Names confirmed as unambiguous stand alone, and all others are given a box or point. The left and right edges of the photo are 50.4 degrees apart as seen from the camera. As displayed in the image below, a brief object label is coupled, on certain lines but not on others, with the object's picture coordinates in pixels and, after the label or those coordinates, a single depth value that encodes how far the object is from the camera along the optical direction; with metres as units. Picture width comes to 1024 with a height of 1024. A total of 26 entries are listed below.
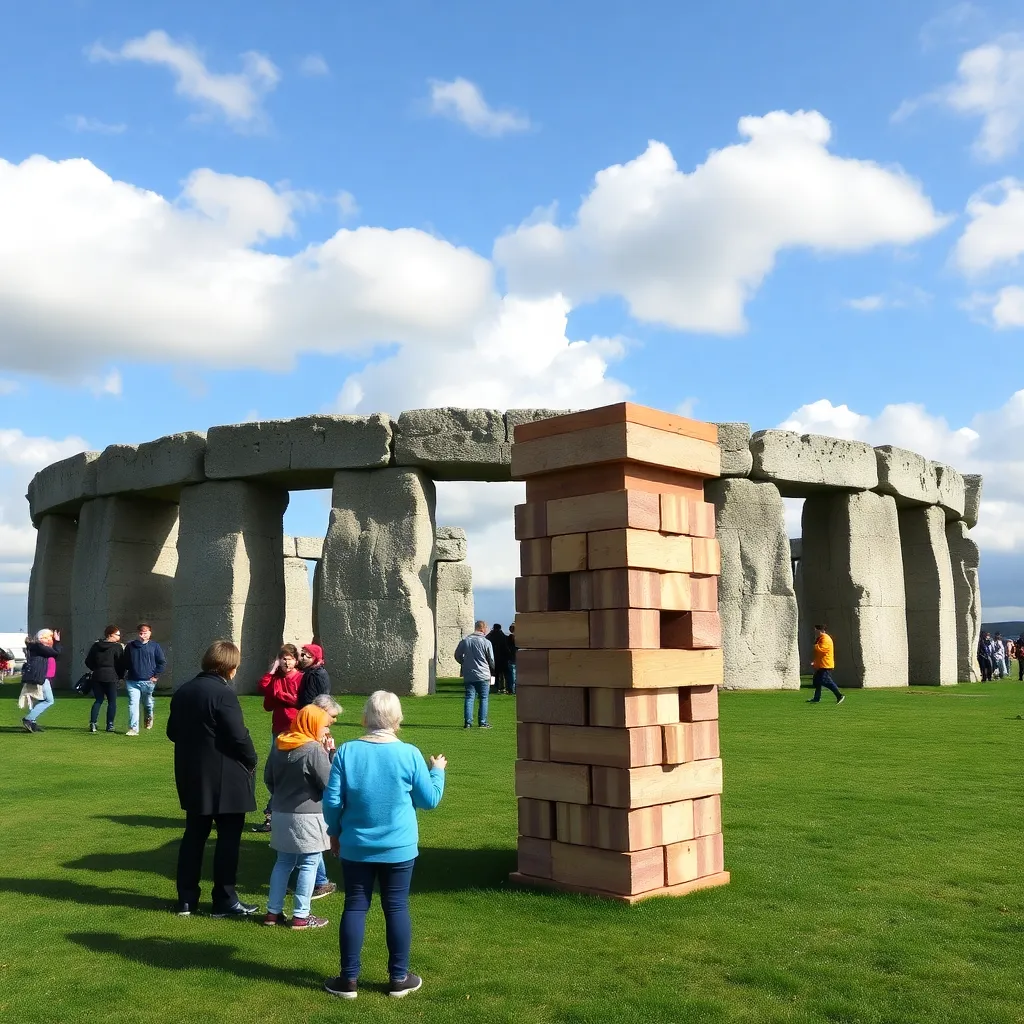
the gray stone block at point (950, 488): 22.56
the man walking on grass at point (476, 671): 13.55
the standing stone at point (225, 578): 18.25
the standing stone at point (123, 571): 20.17
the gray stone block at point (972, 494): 25.47
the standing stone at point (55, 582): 22.56
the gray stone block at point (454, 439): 17.31
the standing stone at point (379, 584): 17.42
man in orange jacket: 16.53
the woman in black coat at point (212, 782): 5.97
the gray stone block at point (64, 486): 20.52
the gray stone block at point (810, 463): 18.67
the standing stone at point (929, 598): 22.23
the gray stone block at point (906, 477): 20.52
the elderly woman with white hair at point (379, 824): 4.75
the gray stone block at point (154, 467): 18.61
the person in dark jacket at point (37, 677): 13.55
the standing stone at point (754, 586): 18.48
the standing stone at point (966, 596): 24.62
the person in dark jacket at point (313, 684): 8.13
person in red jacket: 8.16
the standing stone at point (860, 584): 20.12
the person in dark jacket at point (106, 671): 13.54
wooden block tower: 6.11
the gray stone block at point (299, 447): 17.67
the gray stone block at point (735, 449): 18.25
